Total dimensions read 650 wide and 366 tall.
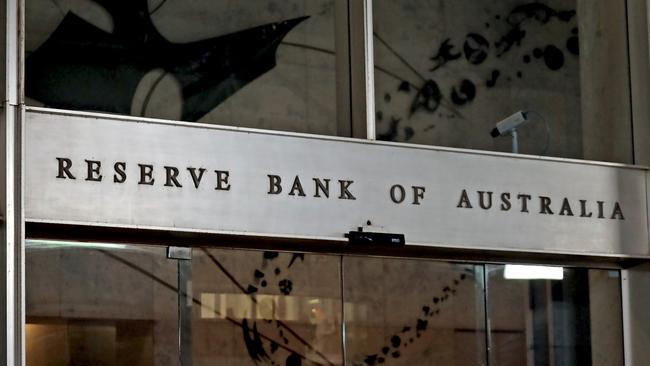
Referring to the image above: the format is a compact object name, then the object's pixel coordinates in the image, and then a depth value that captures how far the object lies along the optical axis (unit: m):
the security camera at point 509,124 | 15.37
